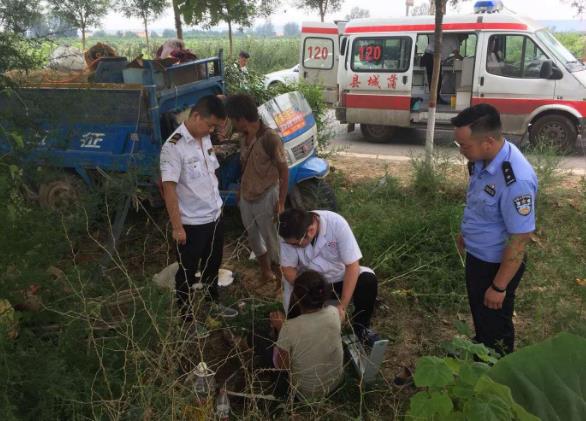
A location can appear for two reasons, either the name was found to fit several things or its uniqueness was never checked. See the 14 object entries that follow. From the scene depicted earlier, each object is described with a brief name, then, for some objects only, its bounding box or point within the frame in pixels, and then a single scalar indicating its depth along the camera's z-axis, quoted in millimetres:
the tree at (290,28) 113812
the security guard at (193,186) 3389
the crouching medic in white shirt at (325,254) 3146
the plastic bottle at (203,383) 2258
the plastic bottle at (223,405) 2572
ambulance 8273
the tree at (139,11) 12558
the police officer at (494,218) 2629
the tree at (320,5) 19484
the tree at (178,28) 8912
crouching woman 2746
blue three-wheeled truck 4723
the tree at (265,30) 101900
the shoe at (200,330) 2719
